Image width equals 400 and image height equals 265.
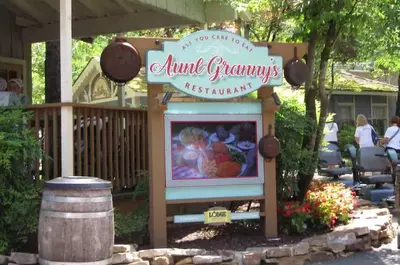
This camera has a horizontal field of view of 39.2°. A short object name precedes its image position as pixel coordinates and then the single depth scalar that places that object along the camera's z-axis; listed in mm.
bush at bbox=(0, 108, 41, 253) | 5500
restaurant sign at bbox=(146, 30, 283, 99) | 5902
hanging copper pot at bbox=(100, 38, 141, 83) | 5691
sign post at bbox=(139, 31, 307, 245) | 6008
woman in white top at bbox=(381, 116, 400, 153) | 10389
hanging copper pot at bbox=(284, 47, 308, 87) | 6422
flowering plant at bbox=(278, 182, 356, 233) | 6629
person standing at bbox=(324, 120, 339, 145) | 12977
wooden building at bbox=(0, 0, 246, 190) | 5961
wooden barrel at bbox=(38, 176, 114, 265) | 4695
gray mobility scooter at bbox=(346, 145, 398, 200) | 9609
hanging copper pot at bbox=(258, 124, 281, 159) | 6352
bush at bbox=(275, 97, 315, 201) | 6836
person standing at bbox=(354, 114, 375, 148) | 11617
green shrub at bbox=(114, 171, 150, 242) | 6086
